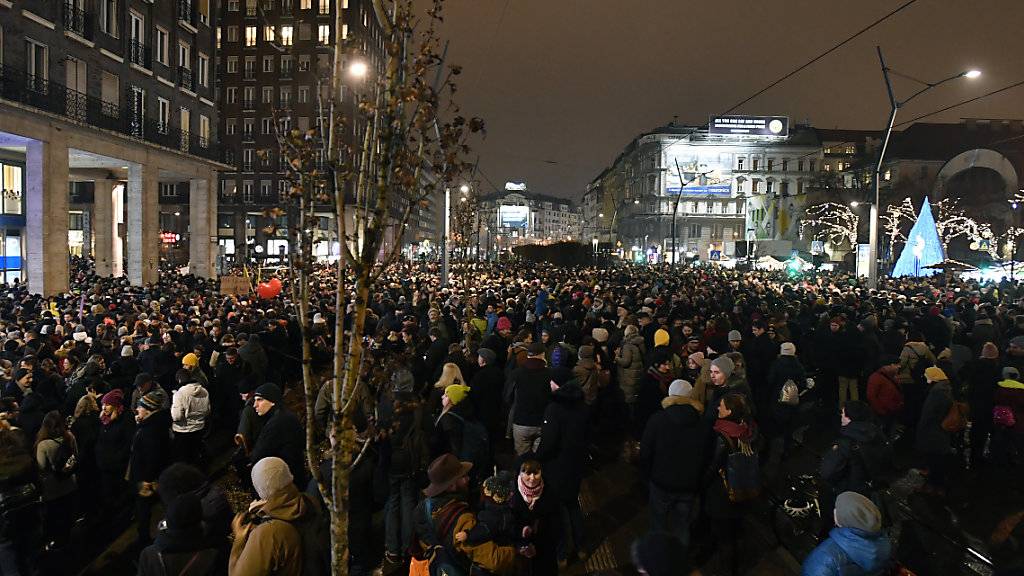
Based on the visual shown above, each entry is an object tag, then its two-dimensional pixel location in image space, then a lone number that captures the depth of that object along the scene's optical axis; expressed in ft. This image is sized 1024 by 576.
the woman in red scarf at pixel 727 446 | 19.90
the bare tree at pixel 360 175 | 13.58
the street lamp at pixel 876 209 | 76.07
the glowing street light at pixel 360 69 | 20.63
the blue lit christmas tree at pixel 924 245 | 108.99
